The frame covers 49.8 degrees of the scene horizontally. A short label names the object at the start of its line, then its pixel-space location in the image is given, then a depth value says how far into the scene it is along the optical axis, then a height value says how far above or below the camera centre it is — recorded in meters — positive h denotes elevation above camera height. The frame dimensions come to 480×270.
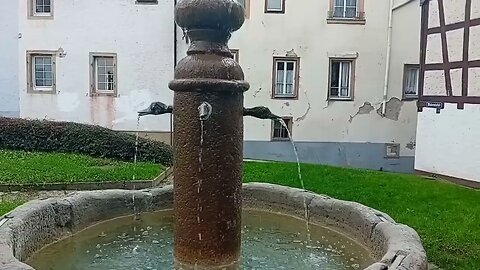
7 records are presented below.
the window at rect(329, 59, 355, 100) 16.81 +0.47
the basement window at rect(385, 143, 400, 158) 16.88 -1.80
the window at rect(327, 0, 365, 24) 16.52 +2.64
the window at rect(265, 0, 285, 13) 16.52 +2.76
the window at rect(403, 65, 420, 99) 16.78 +0.43
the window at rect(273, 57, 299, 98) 16.70 +0.47
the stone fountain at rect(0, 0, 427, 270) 3.17 -0.36
